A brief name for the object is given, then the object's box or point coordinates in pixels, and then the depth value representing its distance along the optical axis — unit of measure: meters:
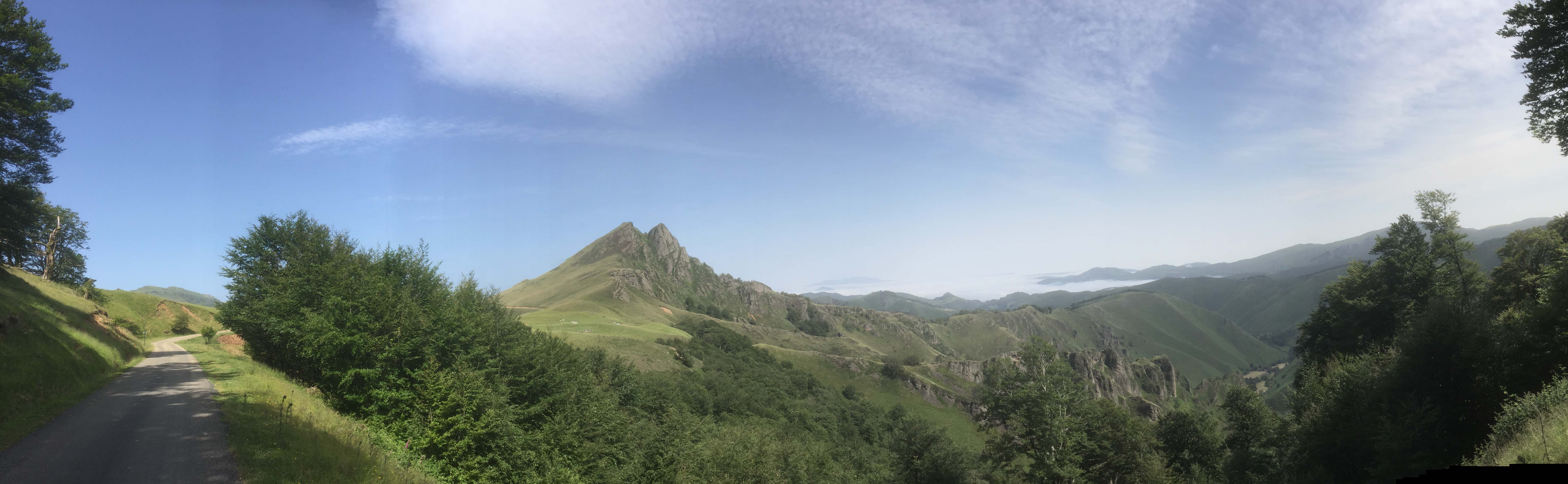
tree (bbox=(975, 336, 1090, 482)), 44.25
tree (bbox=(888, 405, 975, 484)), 56.00
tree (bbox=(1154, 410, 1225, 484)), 58.50
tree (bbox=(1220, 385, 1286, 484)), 49.09
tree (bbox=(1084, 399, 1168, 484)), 52.22
